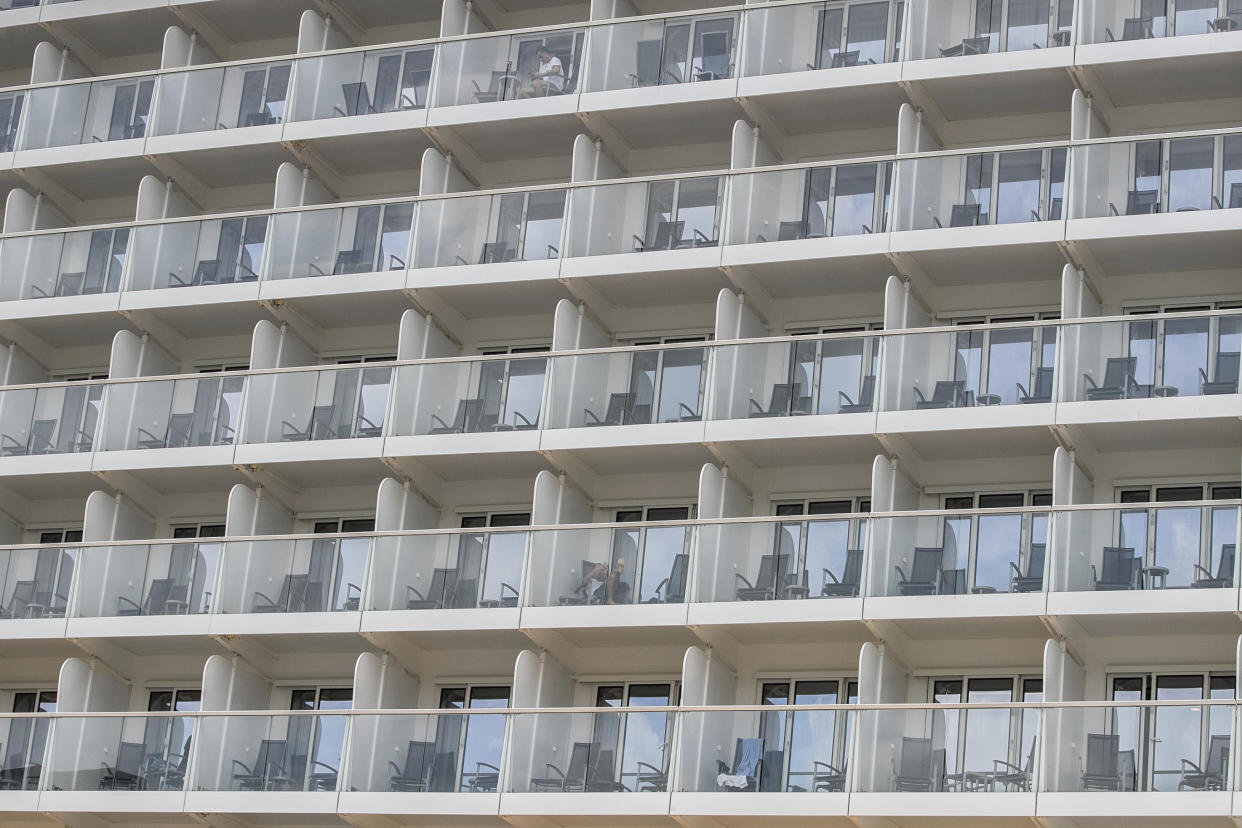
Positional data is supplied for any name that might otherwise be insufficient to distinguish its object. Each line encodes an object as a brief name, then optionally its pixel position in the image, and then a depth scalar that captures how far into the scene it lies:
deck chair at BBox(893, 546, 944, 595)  30.38
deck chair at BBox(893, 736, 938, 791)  28.83
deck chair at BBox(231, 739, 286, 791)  32.19
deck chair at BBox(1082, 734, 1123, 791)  27.84
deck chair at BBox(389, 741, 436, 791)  31.38
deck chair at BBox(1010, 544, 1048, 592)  29.88
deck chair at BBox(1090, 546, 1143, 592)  29.30
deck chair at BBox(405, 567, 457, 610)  32.88
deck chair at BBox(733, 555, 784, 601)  31.25
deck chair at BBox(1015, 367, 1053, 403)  31.02
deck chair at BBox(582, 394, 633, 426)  33.31
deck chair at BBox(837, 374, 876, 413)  32.03
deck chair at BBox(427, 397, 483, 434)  34.19
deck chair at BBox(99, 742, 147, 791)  32.88
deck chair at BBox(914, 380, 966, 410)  31.50
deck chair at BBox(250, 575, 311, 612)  33.66
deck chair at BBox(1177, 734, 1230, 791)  27.27
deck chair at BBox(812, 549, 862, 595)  30.86
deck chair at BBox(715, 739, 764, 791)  29.66
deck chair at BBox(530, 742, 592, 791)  30.53
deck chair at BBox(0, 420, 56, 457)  36.53
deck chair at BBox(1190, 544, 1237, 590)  28.80
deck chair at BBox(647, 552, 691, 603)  31.67
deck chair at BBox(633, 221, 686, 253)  34.41
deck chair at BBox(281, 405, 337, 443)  35.00
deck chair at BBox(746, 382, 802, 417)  32.50
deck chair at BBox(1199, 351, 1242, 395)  30.00
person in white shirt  36.31
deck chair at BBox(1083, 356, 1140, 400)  30.62
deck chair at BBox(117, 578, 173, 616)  34.34
